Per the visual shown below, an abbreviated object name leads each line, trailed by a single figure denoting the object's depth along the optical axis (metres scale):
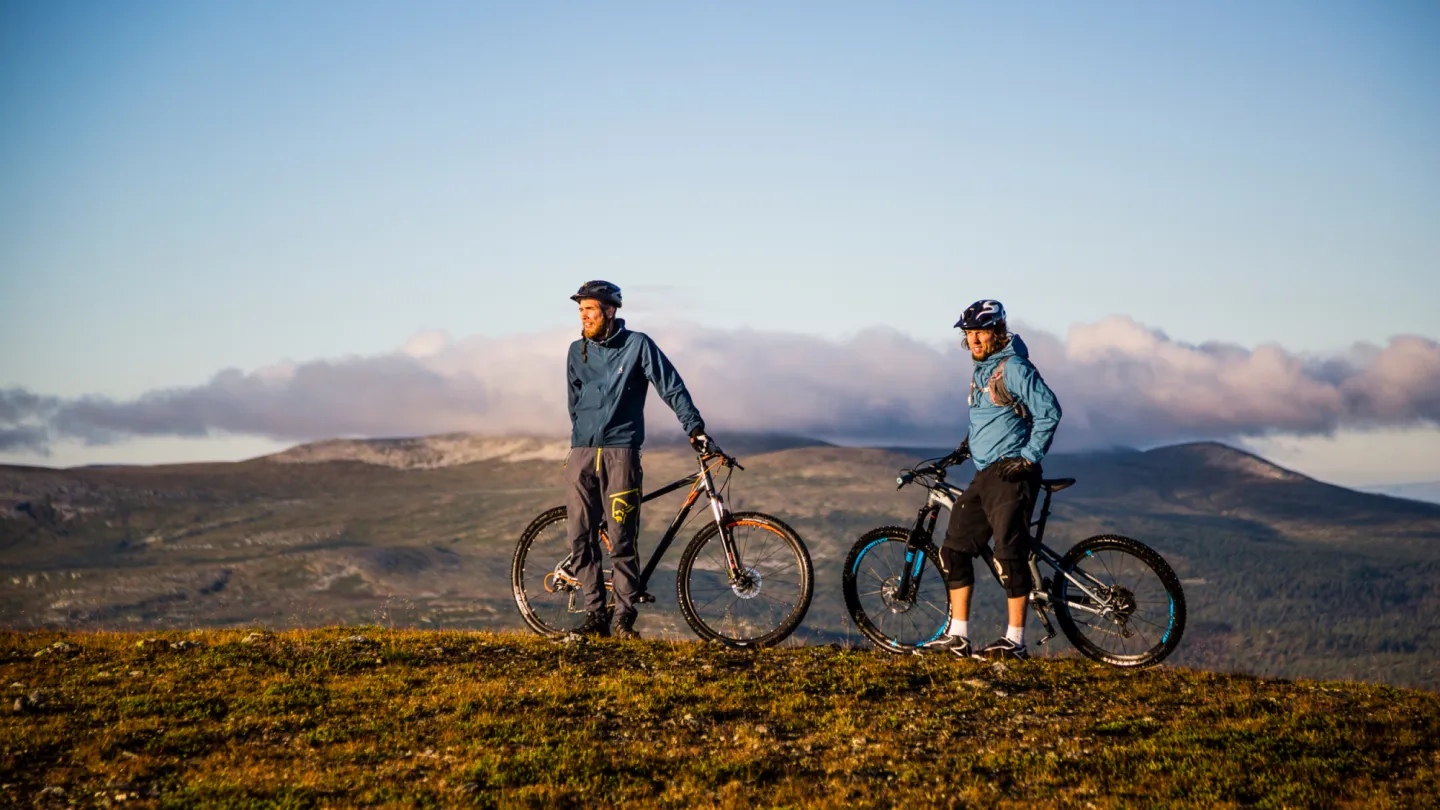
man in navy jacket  13.07
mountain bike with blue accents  11.87
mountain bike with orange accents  12.52
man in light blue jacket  11.70
